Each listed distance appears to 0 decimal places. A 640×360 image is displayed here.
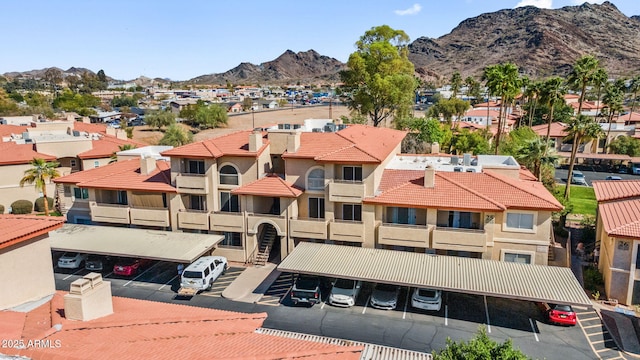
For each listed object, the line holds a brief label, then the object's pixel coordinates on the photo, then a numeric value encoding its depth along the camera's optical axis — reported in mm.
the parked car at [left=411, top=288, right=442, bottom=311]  28172
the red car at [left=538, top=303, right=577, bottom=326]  26386
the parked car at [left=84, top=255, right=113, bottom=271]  35500
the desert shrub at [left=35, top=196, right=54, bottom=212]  52562
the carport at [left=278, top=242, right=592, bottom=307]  25594
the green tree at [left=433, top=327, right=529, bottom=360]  12688
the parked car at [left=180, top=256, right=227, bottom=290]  30906
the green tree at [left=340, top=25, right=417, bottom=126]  63312
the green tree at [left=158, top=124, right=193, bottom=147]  79500
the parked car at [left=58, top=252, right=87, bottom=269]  35781
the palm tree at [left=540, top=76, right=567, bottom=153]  56312
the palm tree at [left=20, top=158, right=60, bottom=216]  47375
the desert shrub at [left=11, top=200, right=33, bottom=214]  50594
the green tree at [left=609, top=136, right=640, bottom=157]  78125
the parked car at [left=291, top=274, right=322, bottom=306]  29125
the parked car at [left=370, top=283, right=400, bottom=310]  28594
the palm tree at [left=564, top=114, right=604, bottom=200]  49500
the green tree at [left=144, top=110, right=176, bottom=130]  107375
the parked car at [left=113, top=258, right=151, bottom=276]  34406
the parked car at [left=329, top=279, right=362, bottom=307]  28938
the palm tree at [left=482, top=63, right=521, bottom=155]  57781
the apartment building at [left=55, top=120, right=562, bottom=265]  31344
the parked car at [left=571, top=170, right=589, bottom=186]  66512
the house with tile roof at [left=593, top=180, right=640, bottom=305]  28266
